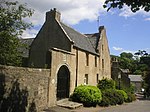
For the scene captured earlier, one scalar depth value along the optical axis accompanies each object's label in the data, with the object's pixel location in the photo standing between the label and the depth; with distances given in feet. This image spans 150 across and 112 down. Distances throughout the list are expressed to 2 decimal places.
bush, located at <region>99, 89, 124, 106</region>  43.57
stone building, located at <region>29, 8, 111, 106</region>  36.37
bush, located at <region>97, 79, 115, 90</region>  53.73
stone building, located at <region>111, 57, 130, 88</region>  74.75
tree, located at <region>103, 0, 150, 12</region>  12.08
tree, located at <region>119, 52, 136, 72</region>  169.93
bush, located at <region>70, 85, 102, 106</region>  40.12
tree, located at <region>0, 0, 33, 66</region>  29.96
